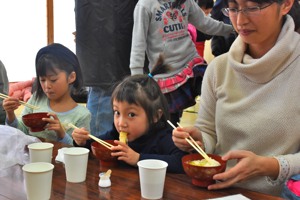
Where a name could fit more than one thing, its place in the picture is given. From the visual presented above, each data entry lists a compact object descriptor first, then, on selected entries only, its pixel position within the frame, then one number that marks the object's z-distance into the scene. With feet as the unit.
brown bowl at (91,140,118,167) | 4.24
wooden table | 3.43
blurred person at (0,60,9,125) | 8.53
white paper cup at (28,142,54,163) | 4.20
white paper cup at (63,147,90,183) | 3.76
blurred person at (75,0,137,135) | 7.67
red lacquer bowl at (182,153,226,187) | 3.54
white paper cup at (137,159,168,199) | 3.34
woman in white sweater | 4.08
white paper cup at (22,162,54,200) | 3.22
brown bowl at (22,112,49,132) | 5.57
